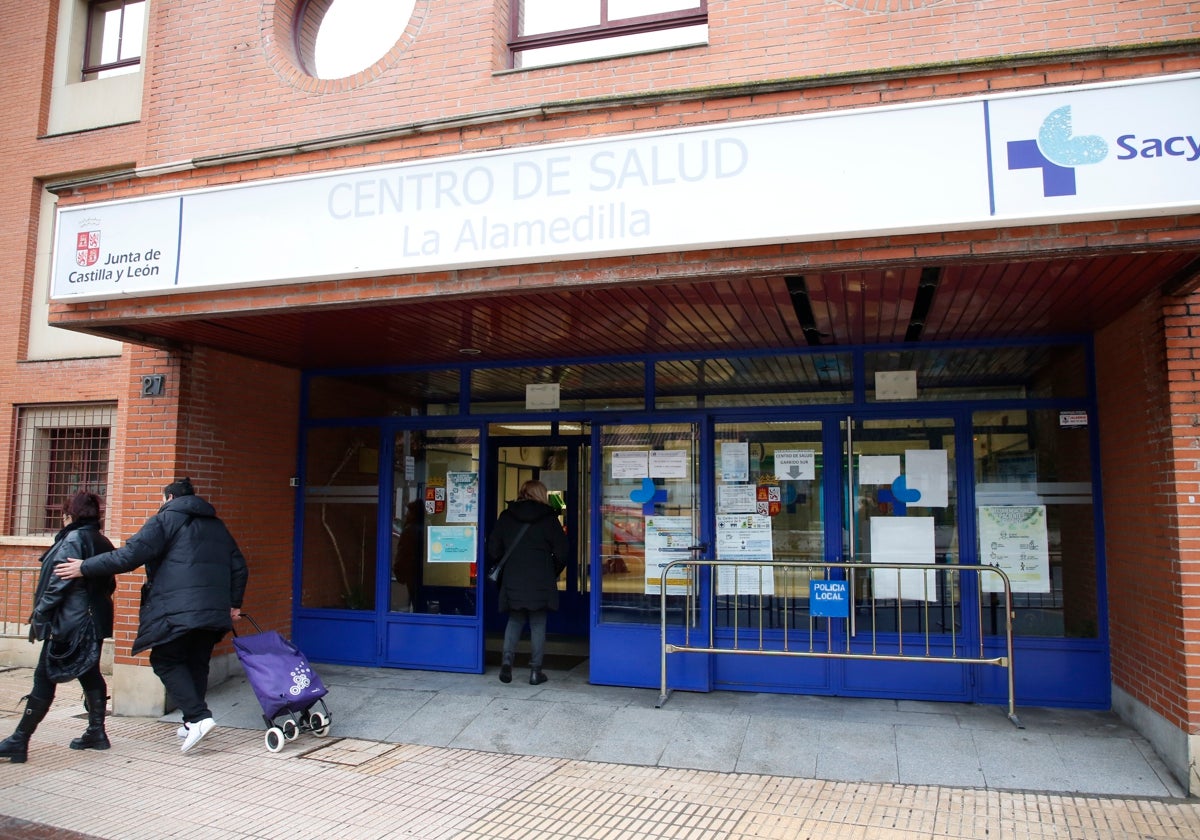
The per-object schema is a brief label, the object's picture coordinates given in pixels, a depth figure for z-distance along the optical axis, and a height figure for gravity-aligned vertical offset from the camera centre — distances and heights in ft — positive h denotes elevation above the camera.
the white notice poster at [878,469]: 22.08 +1.09
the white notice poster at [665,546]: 22.86 -1.06
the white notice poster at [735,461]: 22.94 +1.29
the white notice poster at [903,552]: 21.53 -1.09
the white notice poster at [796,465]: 22.48 +1.19
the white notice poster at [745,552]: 22.21 -1.18
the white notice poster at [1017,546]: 20.97 -0.85
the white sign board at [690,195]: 13.78 +5.92
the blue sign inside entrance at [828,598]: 20.95 -2.22
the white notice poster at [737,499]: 22.79 +0.26
